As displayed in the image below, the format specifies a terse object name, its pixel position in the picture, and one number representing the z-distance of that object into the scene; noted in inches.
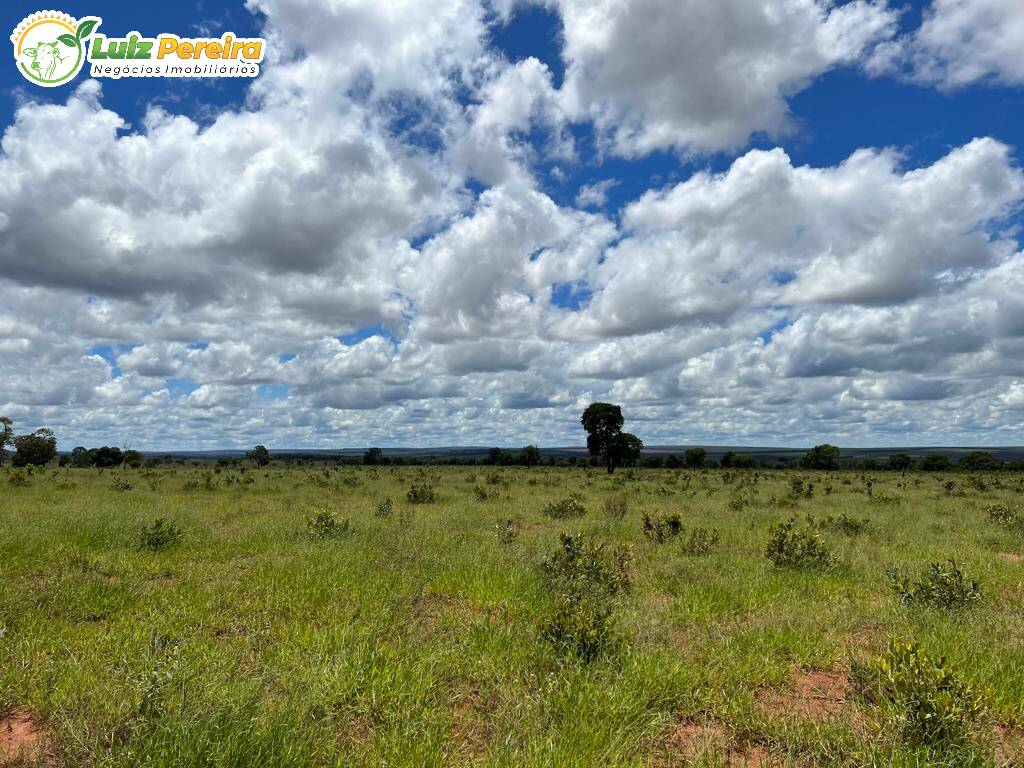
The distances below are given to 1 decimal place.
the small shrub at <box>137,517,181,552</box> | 482.6
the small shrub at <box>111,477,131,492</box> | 1089.4
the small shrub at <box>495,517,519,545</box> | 572.4
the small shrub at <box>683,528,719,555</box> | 541.4
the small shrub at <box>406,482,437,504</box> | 1001.5
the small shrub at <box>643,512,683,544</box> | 608.4
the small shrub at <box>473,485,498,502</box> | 1054.0
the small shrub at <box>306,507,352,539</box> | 570.9
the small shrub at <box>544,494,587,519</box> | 826.9
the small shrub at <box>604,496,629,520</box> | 839.2
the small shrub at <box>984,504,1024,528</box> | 740.5
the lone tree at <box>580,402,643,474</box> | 3095.5
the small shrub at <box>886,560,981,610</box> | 358.0
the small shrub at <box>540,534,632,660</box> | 264.1
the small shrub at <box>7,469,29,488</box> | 1079.4
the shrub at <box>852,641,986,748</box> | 192.1
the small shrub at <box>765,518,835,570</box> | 477.7
